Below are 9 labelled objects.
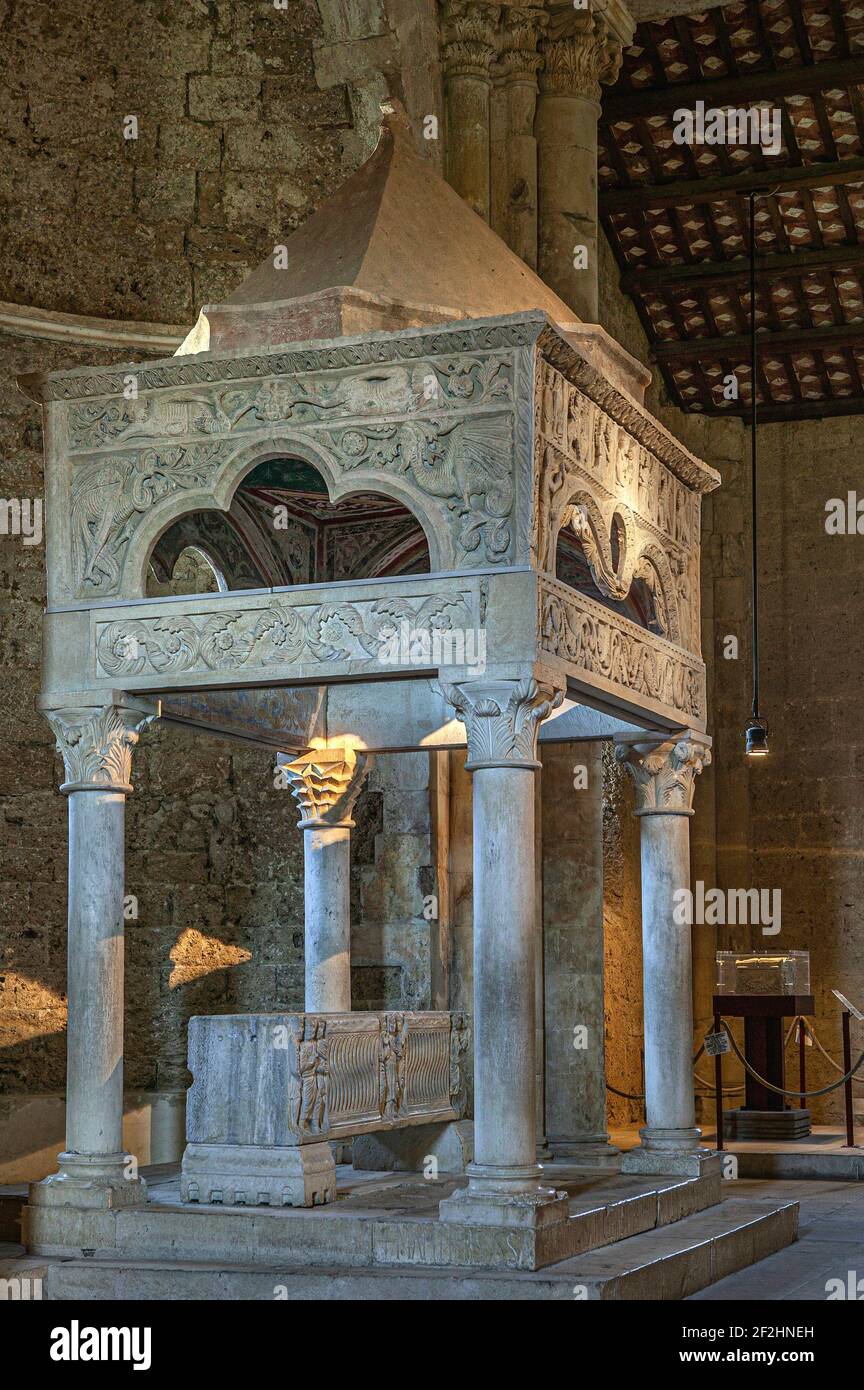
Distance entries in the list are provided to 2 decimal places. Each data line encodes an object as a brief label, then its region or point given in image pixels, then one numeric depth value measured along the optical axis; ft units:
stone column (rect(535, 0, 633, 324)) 35.94
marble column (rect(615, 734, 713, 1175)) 27.09
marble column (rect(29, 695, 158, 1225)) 22.72
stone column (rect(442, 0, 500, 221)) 34.99
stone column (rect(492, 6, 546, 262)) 35.50
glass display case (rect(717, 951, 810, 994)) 41.45
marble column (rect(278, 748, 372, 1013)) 29.30
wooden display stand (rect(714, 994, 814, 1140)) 40.50
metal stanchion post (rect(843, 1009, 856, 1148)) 38.53
